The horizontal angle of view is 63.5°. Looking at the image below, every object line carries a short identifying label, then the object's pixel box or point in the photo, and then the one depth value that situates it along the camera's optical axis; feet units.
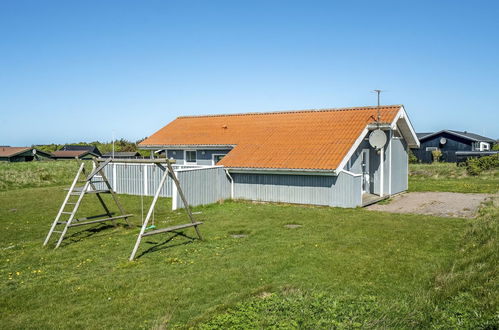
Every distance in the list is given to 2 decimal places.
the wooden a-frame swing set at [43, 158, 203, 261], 32.47
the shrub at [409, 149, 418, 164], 149.12
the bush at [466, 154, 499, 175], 99.53
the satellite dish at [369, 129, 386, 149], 60.13
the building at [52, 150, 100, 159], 207.29
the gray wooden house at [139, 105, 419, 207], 54.19
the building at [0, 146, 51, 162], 174.60
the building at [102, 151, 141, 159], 172.63
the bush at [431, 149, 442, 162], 158.10
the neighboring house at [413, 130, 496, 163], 161.08
